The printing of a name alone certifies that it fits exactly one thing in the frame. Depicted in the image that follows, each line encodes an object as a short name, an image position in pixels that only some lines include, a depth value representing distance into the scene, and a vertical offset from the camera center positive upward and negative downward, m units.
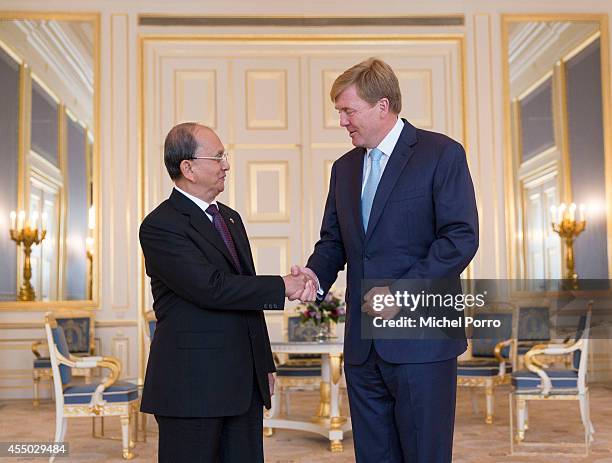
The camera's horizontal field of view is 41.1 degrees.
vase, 5.71 -0.40
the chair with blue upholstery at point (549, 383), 5.17 -0.70
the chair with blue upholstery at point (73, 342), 7.44 -0.59
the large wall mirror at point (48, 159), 7.86 +1.17
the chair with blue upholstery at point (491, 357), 6.19 -0.68
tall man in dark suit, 2.25 +0.09
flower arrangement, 5.70 -0.25
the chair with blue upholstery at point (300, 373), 6.22 -0.74
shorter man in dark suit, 2.41 -0.14
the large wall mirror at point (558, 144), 8.07 +1.29
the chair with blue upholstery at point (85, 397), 5.05 -0.74
